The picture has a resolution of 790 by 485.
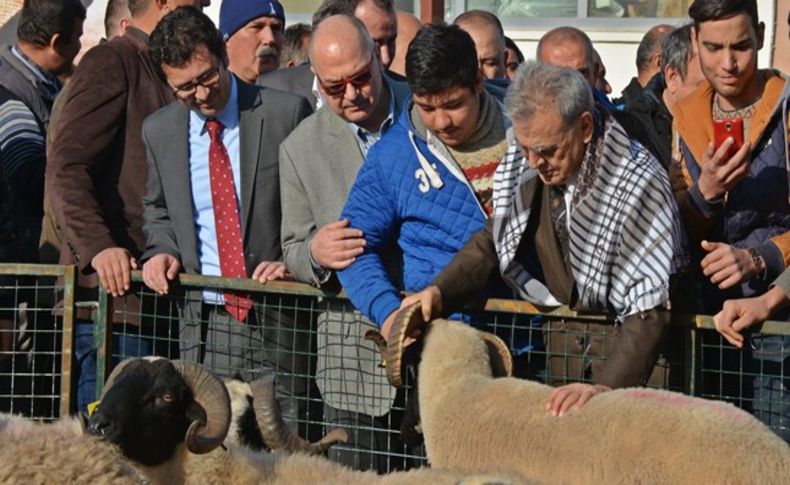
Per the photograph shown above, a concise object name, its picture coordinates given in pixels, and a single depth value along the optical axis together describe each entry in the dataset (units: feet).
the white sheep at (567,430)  13.67
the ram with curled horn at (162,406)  16.69
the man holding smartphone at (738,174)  16.19
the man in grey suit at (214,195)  19.39
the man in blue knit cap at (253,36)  25.13
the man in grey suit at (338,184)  18.49
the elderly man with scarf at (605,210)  15.34
